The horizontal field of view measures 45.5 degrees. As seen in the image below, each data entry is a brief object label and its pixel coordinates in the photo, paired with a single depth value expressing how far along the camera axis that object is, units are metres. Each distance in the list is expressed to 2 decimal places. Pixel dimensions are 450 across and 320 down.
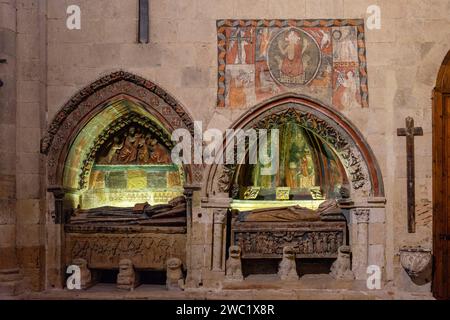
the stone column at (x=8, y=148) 6.40
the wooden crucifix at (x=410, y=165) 6.61
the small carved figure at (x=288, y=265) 6.85
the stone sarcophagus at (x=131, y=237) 6.83
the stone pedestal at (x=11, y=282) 6.28
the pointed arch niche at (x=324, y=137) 6.74
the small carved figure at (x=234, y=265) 6.75
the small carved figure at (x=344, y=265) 6.79
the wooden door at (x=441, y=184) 6.56
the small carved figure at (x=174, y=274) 6.70
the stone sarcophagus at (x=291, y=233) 6.89
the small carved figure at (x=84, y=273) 6.79
